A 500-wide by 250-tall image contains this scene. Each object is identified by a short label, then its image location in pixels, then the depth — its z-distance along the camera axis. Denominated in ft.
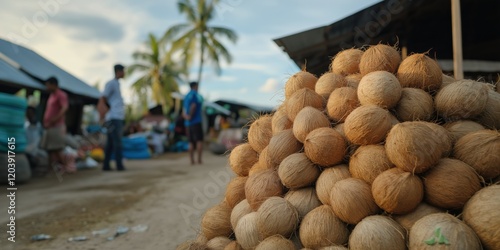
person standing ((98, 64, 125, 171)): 25.93
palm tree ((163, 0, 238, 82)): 86.33
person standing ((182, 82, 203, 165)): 30.22
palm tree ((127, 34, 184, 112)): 94.68
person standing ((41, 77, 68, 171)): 24.64
